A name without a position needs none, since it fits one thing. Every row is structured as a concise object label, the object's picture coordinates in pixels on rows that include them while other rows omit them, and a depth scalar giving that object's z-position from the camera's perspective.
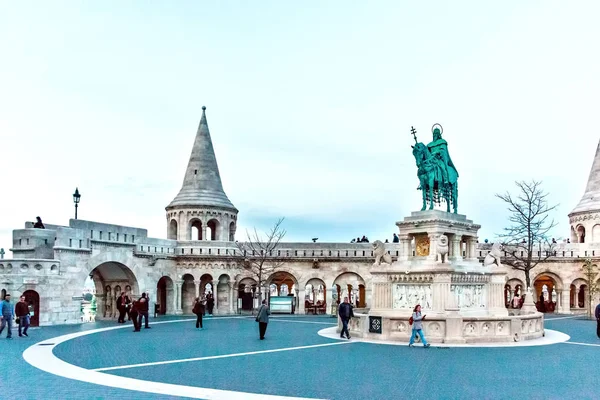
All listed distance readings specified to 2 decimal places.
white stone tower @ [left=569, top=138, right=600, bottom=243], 35.47
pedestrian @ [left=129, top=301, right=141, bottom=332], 20.55
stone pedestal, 16.94
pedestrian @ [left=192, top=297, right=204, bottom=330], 21.52
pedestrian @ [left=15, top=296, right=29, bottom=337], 18.47
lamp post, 26.32
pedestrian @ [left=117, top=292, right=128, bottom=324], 24.78
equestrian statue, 19.78
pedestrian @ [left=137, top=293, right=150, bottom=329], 21.23
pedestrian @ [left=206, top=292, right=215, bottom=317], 30.52
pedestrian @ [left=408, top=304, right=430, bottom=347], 15.69
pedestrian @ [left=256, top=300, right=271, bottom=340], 17.92
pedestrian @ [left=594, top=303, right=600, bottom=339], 18.74
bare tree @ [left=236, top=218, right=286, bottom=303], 32.00
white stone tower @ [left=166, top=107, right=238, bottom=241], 33.56
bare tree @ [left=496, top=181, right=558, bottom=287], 32.50
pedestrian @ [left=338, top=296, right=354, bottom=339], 17.86
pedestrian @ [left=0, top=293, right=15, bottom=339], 17.53
